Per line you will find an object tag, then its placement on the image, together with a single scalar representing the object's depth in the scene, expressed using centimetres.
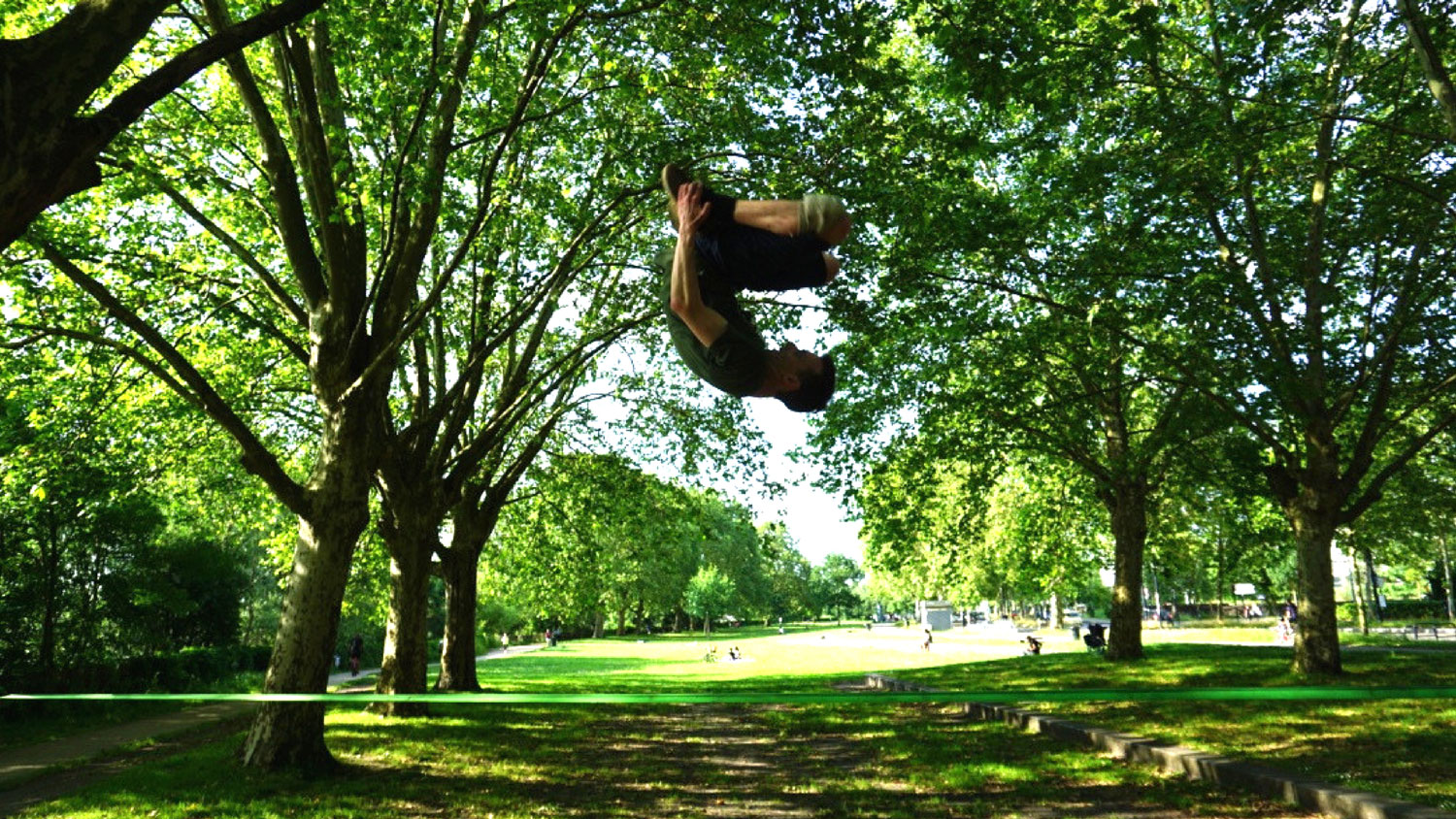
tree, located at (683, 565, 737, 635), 8631
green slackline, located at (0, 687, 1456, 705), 365
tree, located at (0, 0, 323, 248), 427
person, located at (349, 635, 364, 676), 3391
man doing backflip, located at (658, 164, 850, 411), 421
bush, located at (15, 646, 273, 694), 2022
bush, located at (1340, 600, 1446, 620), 4894
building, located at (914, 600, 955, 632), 7131
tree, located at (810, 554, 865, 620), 15462
